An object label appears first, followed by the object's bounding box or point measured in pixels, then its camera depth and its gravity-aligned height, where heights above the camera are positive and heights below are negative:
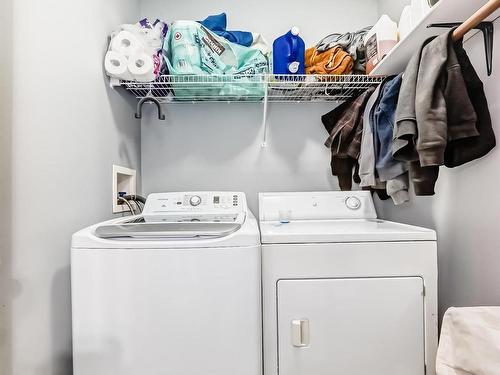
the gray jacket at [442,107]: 1.19 +0.34
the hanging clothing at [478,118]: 1.25 +0.31
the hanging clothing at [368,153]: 1.67 +0.22
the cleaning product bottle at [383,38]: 1.79 +0.92
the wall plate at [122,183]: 1.85 +0.07
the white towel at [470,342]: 0.93 -0.49
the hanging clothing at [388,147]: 1.52 +0.24
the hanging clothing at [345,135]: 2.00 +0.39
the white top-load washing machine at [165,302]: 1.20 -0.44
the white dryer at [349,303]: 1.38 -0.50
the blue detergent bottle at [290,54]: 1.95 +0.90
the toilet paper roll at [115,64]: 1.69 +0.73
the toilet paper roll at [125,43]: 1.70 +0.85
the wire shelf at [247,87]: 1.91 +0.71
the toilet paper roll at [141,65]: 1.72 +0.74
